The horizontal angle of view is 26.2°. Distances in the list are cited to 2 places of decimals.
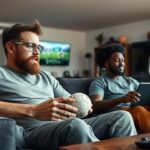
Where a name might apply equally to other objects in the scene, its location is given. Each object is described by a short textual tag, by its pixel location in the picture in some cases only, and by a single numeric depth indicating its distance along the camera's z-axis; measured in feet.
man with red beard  4.46
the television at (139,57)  20.86
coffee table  3.76
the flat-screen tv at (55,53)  23.56
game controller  3.71
